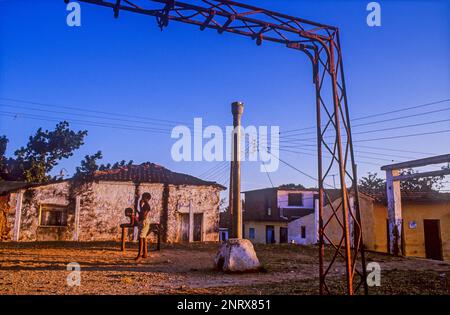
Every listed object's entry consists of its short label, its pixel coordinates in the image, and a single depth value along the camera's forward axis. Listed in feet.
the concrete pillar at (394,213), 48.93
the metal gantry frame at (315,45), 23.21
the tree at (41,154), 93.62
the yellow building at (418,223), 66.23
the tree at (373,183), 137.59
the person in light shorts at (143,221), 35.19
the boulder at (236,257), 31.12
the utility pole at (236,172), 36.35
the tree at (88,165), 108.68
